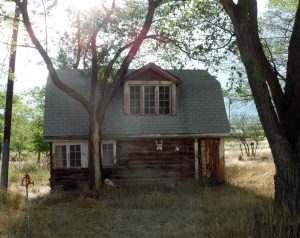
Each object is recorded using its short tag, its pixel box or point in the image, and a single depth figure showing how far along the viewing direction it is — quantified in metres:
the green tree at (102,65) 16.92
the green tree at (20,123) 40.65
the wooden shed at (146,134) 19.11
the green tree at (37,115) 30.61
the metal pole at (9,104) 17.23
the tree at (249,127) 41.47
